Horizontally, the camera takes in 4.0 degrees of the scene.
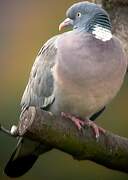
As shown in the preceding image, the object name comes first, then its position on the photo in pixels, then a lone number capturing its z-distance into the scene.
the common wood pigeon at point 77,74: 9.14
